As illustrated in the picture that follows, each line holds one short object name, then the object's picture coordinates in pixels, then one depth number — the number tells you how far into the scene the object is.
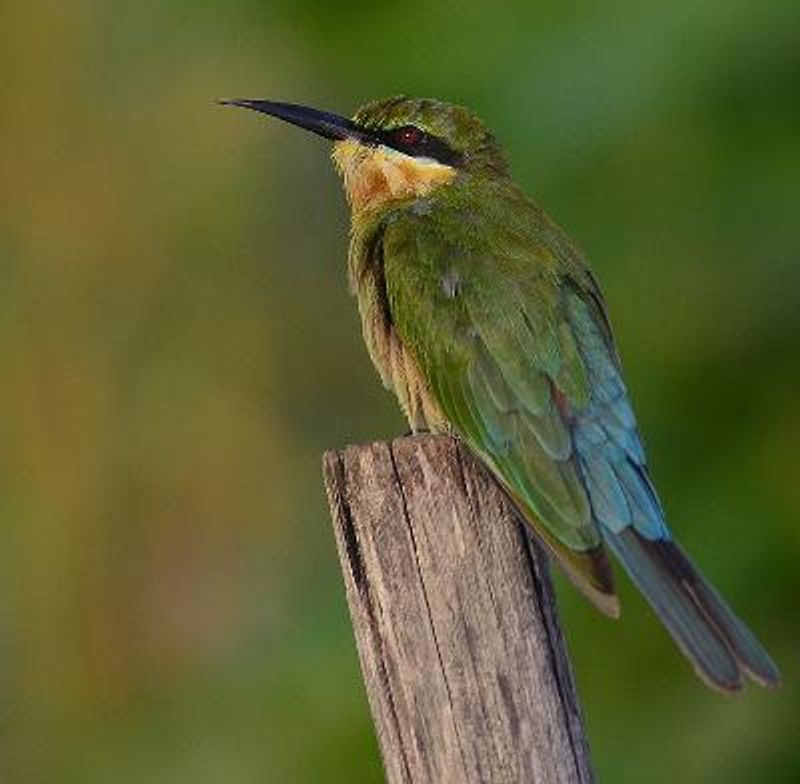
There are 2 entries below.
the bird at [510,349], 7.12
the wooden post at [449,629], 6.53
